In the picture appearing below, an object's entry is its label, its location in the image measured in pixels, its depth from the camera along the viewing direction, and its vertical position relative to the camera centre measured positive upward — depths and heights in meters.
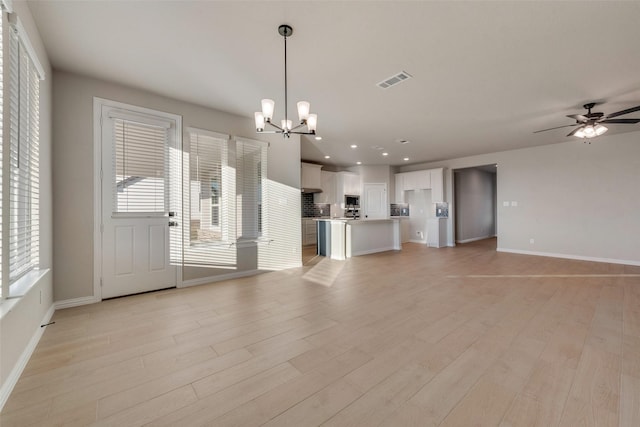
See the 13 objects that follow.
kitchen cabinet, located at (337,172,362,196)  9.12 +1.10
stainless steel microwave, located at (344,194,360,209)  9.28 +0.48
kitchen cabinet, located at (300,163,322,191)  8.02 +1.22
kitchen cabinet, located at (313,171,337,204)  8.98 +0.90
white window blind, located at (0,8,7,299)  1.67 +0.77
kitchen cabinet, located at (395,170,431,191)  8.59 +1.17
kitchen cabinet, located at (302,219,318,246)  8.40 -0.57
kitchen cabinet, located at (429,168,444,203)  8.23 +0.91
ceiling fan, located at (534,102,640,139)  3.90 +1.37
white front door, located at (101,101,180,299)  3.38 +0.23
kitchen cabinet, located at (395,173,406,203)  9.34 +0.97
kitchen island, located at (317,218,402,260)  6.19 -0.58
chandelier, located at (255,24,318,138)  2.63 +1.04
